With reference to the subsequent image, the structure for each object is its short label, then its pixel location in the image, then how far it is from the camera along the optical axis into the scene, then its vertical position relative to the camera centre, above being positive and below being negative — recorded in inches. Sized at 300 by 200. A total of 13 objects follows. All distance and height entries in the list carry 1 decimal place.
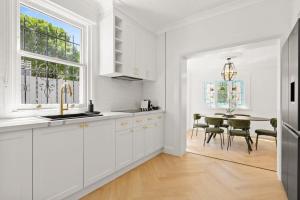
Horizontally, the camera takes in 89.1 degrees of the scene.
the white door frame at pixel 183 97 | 132.7 +1.6
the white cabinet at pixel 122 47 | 104.0 +38.6
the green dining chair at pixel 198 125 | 184.4 -31.9
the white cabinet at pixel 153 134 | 119.6 -28.9
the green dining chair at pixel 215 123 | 158.7 -26.8
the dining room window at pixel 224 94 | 220.4 +7.7
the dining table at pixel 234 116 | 148.5 -19.7
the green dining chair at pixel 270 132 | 140.3 -31.2
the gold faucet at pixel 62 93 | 83.3 +2.9
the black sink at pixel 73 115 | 80.6 -9.4
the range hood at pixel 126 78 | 120.4 +17.2
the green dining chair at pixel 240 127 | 141.1 -26.1
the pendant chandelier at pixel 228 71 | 168.6 +30.5
